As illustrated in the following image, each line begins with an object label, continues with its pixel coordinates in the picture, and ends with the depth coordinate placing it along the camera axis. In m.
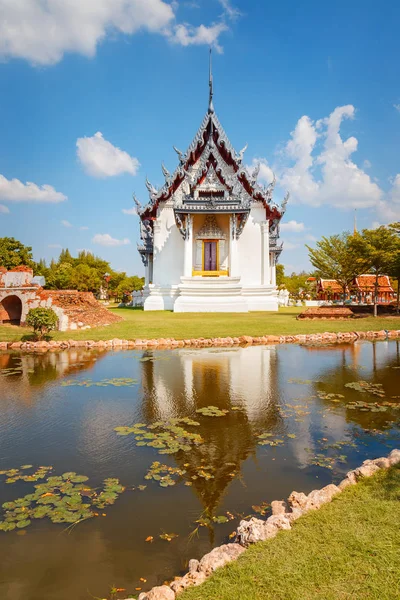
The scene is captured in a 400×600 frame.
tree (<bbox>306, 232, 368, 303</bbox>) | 36.44
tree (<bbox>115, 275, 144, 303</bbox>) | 61.88
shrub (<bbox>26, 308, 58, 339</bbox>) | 15.45
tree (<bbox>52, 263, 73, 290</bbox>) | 52.27
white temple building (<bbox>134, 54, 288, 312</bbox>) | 29.25
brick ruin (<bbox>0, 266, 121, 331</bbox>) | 17.93
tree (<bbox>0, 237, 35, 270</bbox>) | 49.09
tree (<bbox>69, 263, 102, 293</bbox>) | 53.71
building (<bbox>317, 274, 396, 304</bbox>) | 52.13
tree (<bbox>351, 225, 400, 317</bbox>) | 24.31
